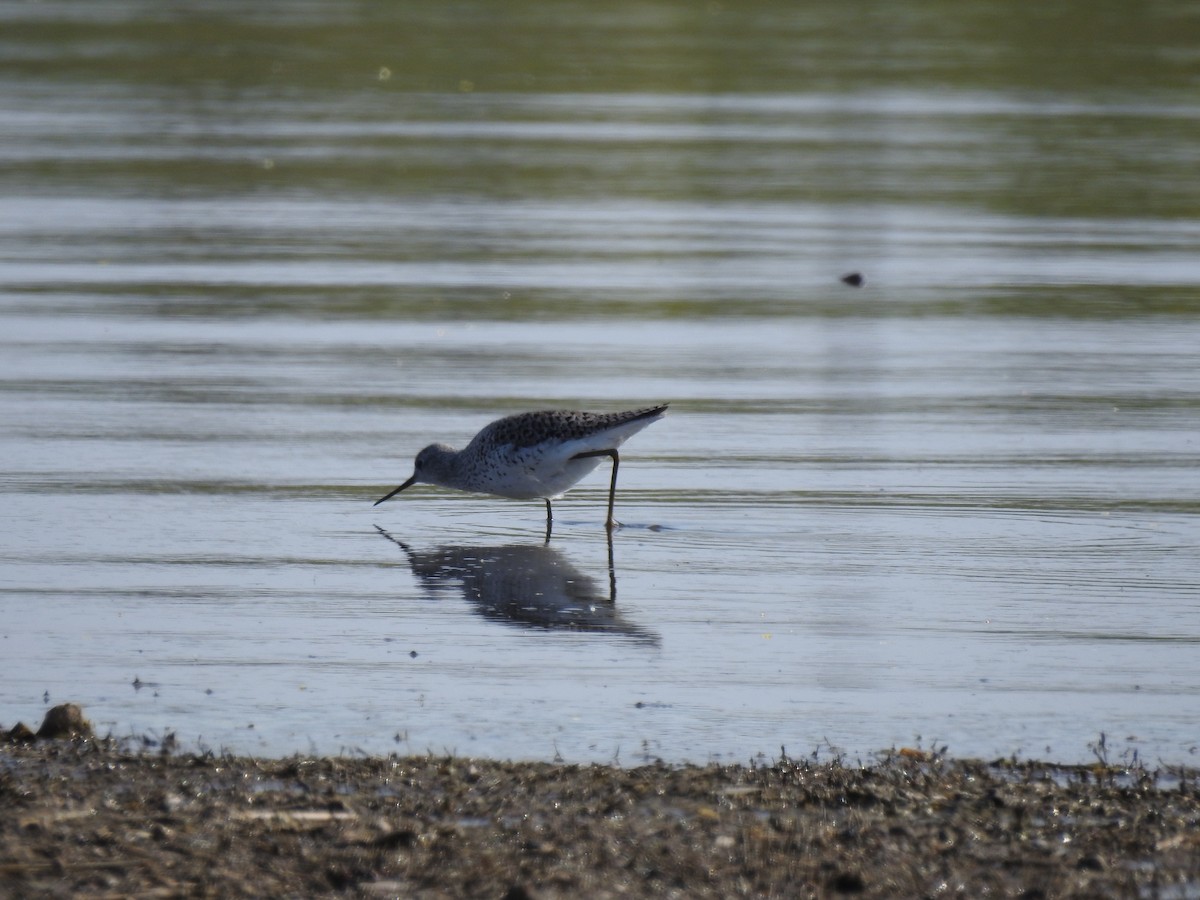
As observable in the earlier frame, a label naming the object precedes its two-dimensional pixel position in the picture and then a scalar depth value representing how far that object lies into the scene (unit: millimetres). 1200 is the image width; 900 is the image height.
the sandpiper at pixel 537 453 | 19453
